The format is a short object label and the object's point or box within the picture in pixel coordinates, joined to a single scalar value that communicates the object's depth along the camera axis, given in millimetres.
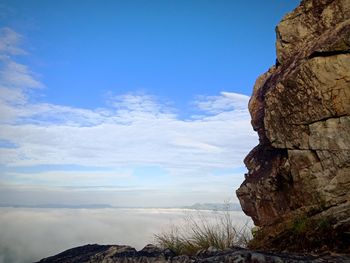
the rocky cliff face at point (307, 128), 9727
